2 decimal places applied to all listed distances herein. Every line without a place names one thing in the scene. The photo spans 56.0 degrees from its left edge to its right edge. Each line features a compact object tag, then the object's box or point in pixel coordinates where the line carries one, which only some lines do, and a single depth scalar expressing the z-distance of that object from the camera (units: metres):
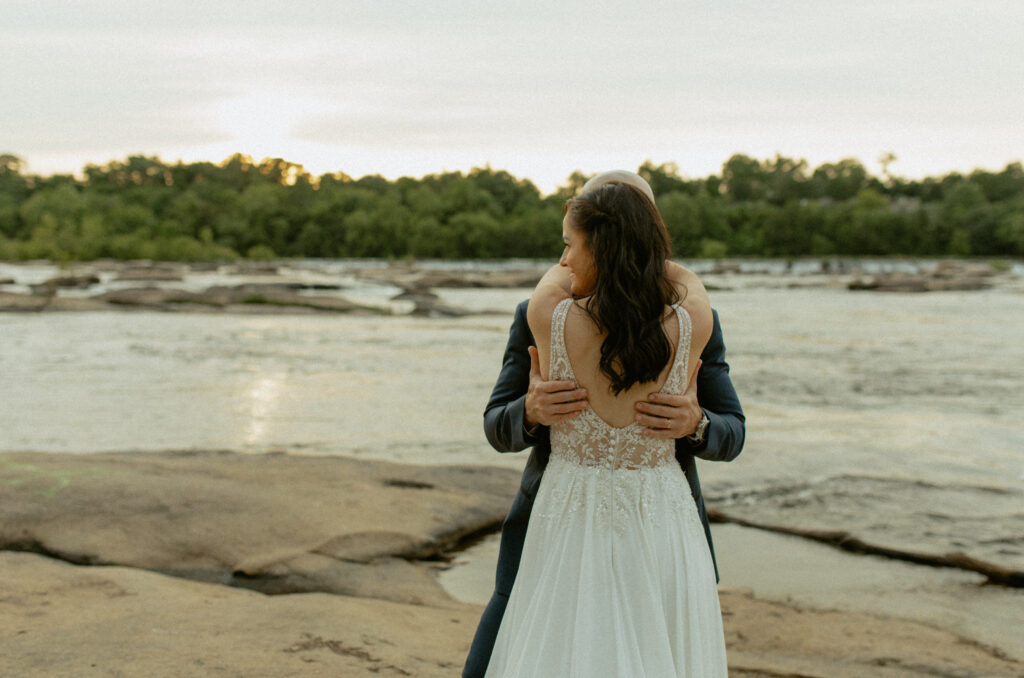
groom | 2.31
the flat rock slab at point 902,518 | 5.50
